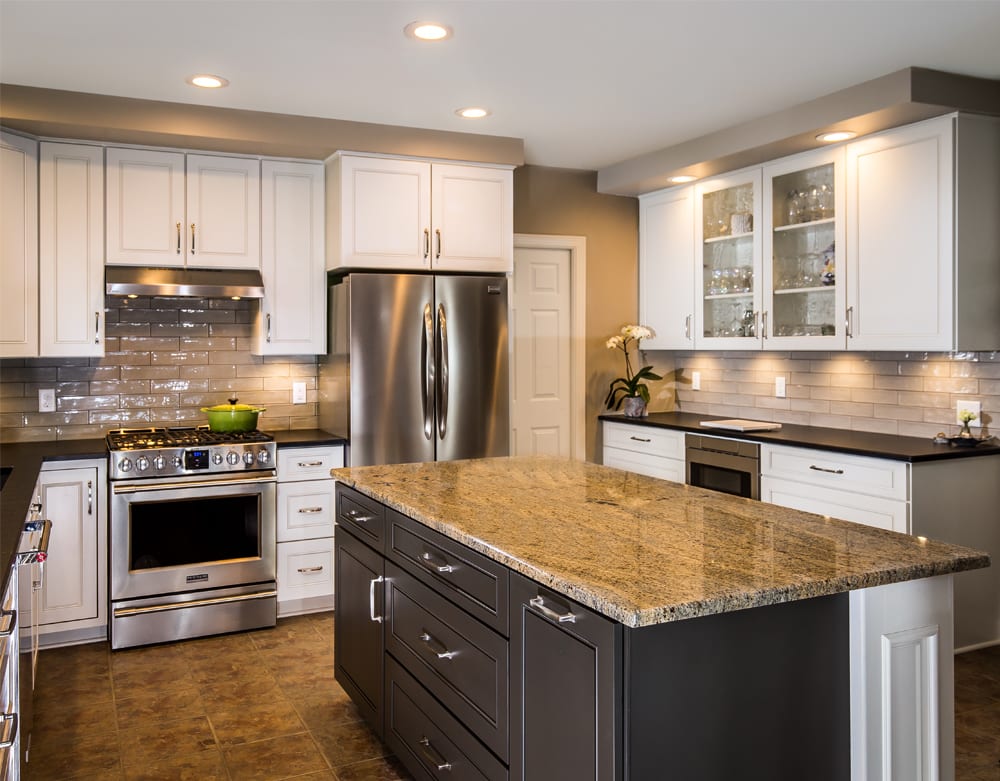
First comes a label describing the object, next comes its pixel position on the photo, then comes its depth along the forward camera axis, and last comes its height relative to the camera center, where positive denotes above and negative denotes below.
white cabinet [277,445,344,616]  4.46 -0.73
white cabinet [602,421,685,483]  5.05 -0.40
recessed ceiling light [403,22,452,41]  3.12 +1.30
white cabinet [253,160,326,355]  4.63 +0.67
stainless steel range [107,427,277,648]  4.06 -0.72
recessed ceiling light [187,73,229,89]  3.71 +1.33
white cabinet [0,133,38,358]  3.96 +0.66
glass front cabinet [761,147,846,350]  4.33 +0.70
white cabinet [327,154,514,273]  4.54 +0.92
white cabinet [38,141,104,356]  4.14 +0.67
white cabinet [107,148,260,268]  4.29 +0.90
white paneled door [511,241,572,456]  5.55 +0.22
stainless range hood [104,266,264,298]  4.22 +0.52
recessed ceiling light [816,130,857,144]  4.12 +1.19
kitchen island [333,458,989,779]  1.68 -0.56
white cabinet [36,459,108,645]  3.99 -0.76
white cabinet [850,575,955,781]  1.91 -0.67
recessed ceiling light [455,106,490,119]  4.23 +1.35
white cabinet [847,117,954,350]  3.82 +0.67
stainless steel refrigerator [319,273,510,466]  4.51 +0.10
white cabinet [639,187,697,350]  5.39 +0.76
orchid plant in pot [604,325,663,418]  5.56 +0.00
